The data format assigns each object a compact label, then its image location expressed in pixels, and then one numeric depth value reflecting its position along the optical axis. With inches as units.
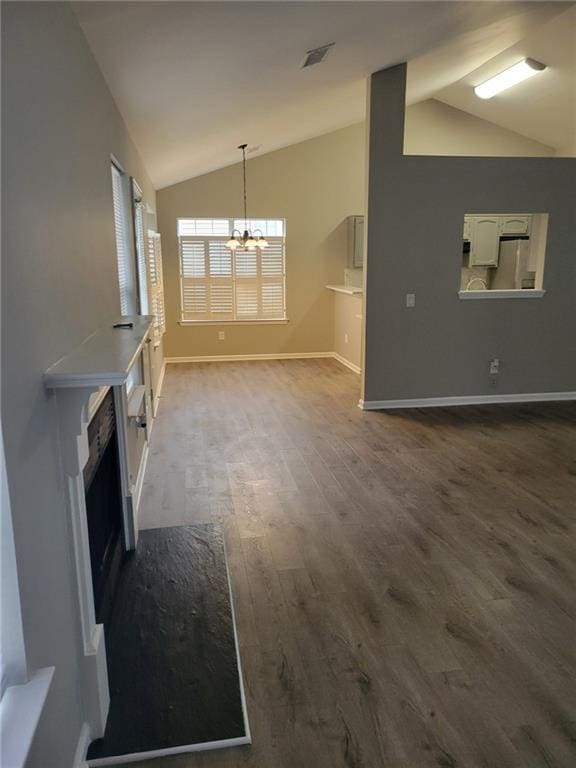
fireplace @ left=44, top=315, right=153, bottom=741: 57.0
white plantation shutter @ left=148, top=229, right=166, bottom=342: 196.5
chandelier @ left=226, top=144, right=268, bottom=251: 276.7
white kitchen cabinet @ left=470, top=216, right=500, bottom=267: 304.5
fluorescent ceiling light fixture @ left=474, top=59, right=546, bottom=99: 231.1
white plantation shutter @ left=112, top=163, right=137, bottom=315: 132.0
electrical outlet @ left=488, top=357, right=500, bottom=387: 221.8
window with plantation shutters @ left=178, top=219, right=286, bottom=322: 315.3
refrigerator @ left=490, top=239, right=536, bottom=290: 286.5
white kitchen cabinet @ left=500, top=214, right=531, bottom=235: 307.1
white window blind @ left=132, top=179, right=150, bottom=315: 155.6
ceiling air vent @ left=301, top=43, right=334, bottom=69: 138.0
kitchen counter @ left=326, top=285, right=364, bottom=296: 280.2
